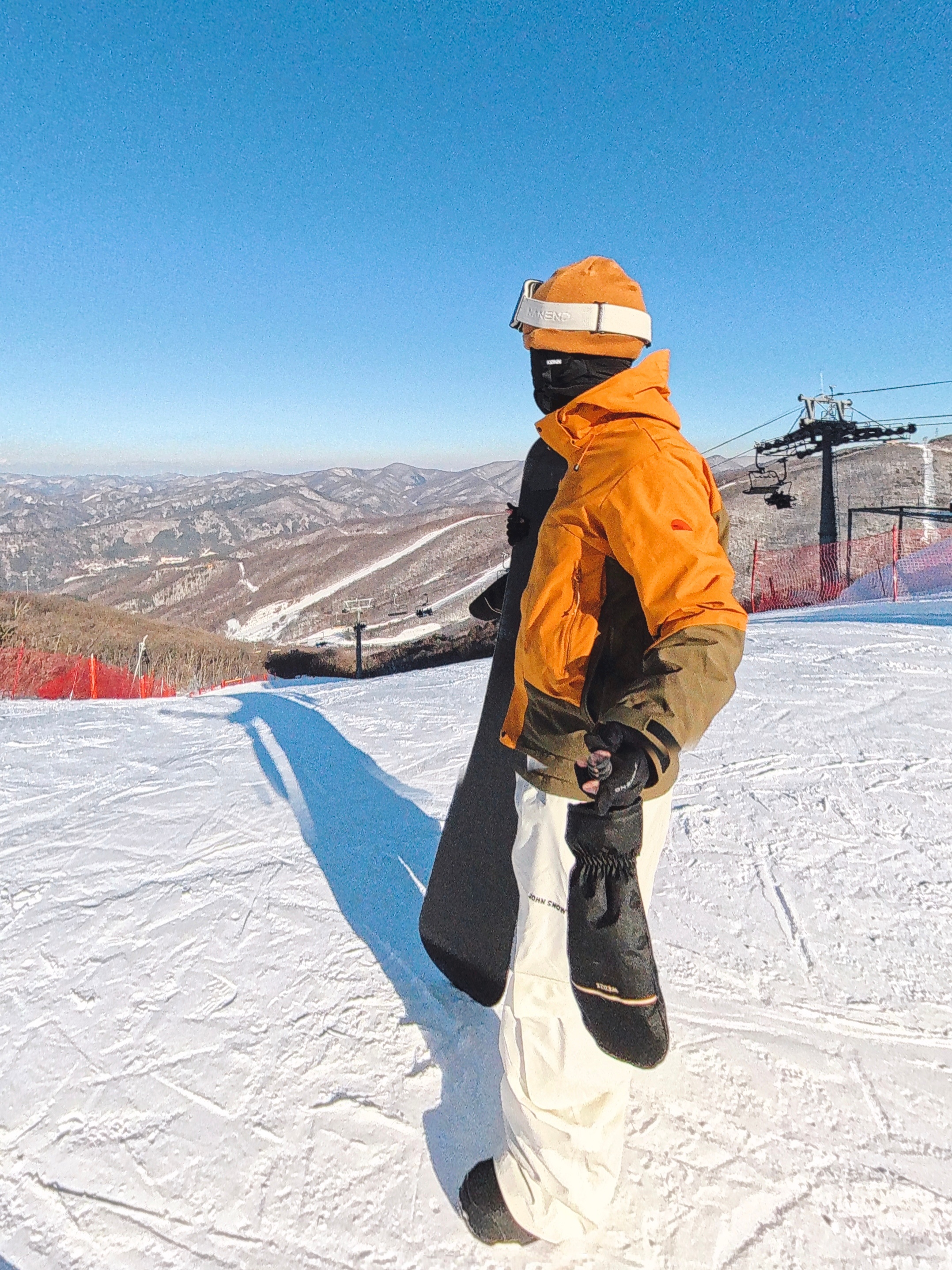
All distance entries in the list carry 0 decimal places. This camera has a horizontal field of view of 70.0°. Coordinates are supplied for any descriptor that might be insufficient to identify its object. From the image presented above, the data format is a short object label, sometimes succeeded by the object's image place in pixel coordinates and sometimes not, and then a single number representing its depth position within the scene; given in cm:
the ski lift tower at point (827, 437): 1891
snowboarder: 118
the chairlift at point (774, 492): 1764
